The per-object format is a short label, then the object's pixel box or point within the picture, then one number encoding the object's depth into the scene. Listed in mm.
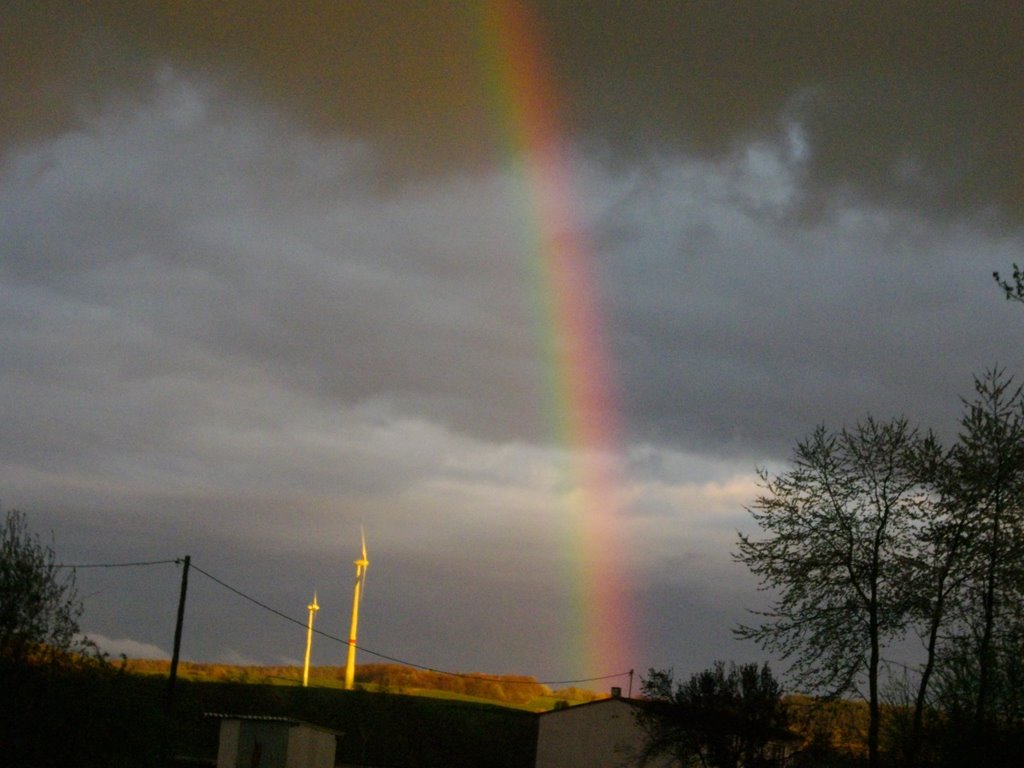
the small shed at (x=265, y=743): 52406
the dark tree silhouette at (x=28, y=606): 32500
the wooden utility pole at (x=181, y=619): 49975
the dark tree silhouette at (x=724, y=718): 37906
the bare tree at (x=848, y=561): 31484
